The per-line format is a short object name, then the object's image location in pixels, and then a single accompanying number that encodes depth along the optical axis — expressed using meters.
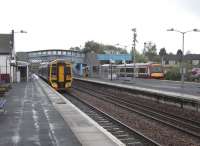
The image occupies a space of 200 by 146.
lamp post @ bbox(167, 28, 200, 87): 53.84
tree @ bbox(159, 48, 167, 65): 143.50
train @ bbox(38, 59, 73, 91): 43.97
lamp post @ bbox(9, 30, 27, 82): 56.11
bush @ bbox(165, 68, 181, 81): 69.81
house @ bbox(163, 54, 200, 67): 143.14
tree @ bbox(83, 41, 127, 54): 170.06
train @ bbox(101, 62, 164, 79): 73.44
